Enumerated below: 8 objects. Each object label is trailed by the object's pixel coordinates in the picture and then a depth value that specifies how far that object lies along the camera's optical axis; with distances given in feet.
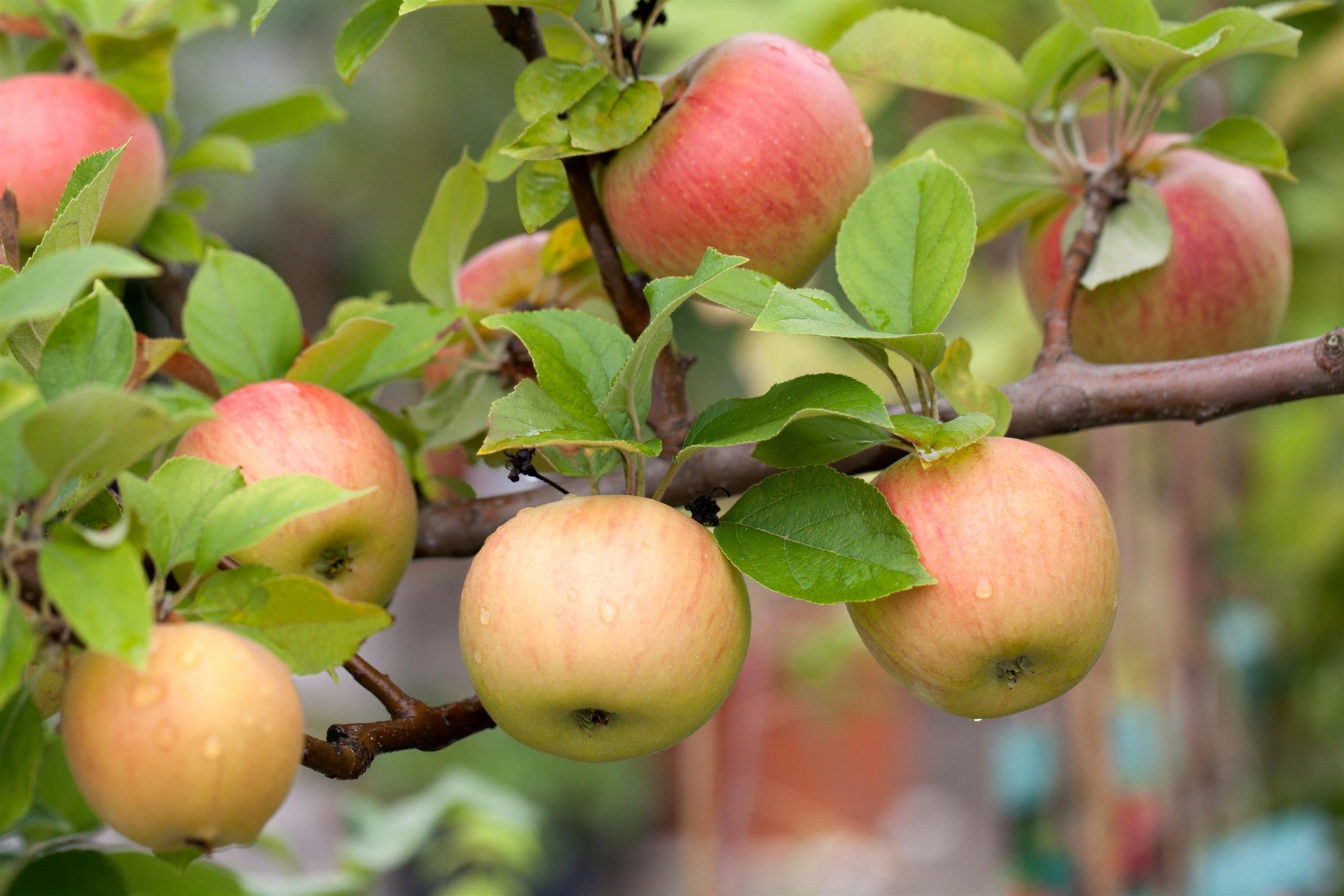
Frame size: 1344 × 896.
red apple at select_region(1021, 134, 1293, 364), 5.11
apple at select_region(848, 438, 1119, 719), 4.62
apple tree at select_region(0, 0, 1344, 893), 4.44
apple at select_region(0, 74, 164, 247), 5.02
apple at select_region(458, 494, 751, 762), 4.58
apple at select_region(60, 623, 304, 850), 4.41
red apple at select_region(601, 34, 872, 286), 4.83
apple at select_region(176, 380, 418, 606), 4.75
